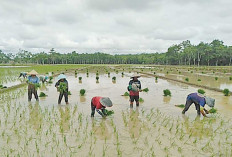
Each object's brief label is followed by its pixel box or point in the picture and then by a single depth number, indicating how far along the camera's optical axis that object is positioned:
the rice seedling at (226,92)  10.86
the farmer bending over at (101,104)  5.94
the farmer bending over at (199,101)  6.16
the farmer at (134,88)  7.77
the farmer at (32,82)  8.62
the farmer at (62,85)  7.98
